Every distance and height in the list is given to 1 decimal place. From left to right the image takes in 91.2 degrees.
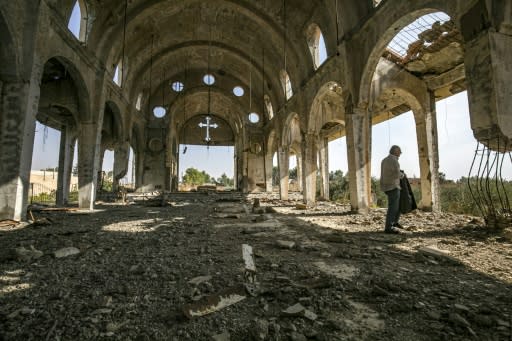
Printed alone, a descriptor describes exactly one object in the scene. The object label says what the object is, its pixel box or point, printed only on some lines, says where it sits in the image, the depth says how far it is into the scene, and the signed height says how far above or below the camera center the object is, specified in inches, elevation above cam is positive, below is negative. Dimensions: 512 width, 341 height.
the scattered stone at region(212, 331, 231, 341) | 60.6 -35.1
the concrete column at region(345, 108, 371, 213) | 335.9 +45.5
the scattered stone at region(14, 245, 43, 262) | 121.3 -30.5
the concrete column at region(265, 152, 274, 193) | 850.9 +71.8
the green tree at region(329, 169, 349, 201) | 968.7 +13.3
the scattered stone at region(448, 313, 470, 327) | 65.7 -34.0
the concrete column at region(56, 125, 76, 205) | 518.9 +67.2
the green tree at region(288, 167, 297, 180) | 2206.9 +172.5
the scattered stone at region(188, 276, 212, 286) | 93.9 -33.3
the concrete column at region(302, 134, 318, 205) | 498.0 +44.4
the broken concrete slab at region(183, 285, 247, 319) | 70.8 -33.4
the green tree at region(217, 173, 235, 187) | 2994.1 +160.6
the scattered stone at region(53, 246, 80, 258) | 127.1 -31.0
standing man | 206.5 +7.6
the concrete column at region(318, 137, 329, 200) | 734.5 +85.6
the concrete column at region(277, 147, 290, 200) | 636.7 +57.2
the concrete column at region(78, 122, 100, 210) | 396.2 +47.9
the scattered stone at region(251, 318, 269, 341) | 61.3 -34.7
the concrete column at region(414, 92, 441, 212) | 382.3 +54.6
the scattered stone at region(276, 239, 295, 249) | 148.2 -31.0
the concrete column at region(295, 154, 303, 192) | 1040.8 +84.4
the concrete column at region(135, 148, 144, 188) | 778.8 +75.5
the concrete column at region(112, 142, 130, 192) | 601.3 +79.3
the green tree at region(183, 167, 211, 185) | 2095.1 +138.0
